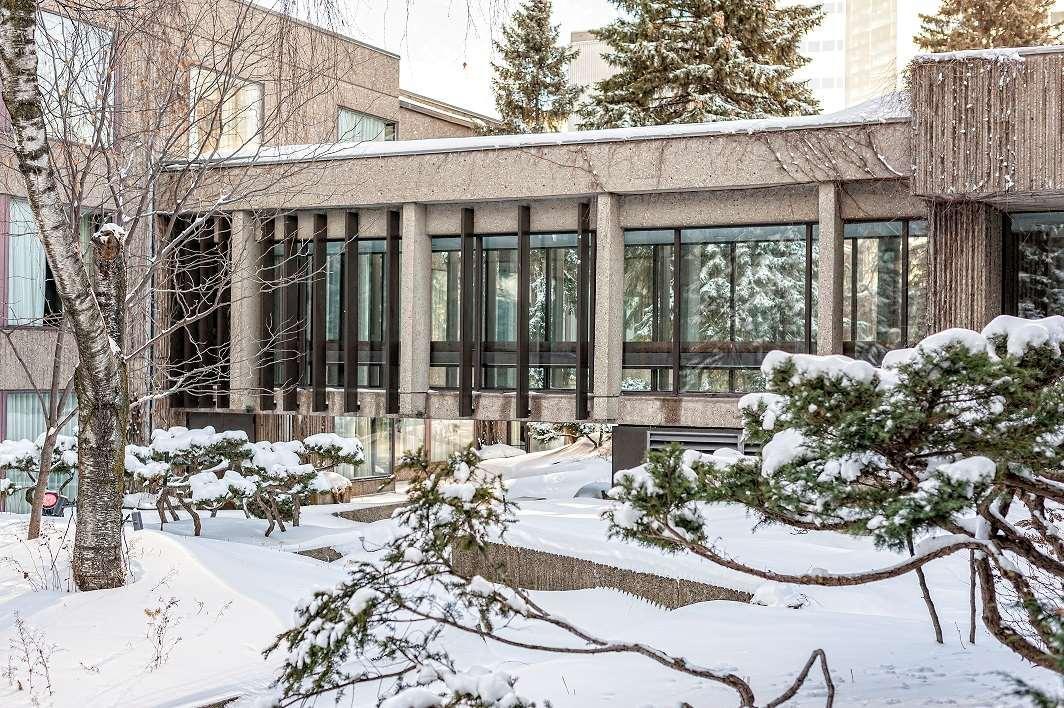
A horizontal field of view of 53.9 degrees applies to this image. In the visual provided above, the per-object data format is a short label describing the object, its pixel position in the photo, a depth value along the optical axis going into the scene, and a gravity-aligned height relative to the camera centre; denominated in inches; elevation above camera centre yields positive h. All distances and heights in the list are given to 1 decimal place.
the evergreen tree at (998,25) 1157.1 +381.0
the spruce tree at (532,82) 1286.9 +348.4
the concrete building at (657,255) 516.1 +65.9
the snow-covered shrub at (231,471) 525.3 -56.1
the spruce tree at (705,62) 1037.2 +304.8
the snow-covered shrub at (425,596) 179.8 -41.5
